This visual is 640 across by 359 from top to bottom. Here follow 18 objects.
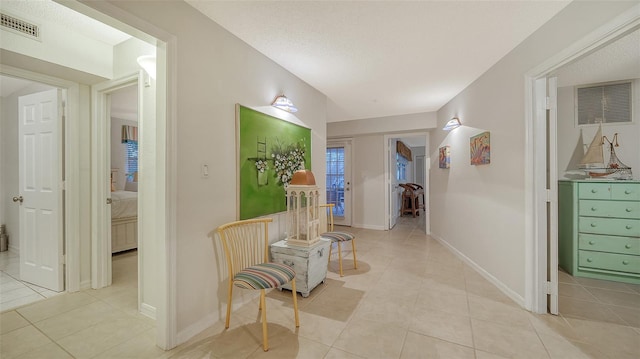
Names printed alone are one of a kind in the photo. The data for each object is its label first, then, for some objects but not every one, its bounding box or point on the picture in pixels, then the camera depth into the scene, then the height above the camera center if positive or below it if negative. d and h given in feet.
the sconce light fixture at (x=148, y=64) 6.61 +3.14
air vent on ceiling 6.20 +3.99
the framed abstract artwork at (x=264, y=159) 7.49 +0.69
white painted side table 7.89 -2.69
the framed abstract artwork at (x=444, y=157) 13.47 +1.22
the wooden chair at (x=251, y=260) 5.78 -2.35
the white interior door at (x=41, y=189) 8.24 -0.33
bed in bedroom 12.21 -2.14
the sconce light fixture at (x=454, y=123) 11.96 +2.68
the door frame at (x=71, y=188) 8.23 -0.27
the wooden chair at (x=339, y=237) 9.85 -2.35
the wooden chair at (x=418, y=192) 26.16 -1.59
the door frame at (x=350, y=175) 19.51 +0.28
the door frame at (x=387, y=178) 18.22 +0.03
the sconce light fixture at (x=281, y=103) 8.78 +2.73
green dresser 8.84 -1.95
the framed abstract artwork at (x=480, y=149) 9.34 +1.18
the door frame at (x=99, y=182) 8.47 -0.08
